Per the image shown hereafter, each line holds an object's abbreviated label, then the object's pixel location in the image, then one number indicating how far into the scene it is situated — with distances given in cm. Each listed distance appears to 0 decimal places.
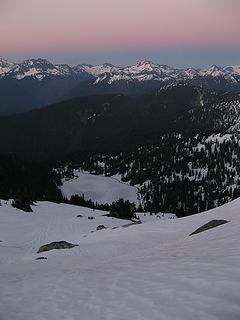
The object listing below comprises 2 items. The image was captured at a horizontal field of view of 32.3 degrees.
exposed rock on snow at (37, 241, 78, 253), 3128
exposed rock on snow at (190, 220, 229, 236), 2427
